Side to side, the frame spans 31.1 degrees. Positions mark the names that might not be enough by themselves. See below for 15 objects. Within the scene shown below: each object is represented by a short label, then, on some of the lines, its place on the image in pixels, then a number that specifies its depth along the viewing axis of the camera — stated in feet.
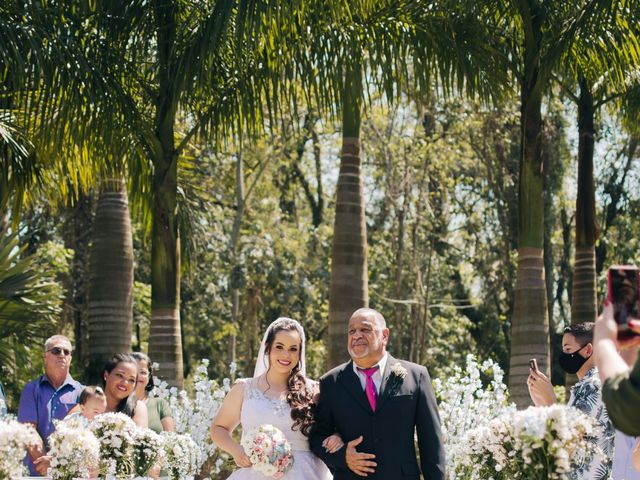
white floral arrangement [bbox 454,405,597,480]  18.51
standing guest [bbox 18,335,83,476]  30.27
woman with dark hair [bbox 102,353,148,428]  28.27
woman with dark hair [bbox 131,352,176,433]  30.07
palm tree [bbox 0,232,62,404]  50.26
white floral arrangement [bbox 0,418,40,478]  21.72
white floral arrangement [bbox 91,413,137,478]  24.49
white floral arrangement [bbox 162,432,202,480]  26.89
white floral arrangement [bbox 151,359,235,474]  40.81
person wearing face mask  23.43
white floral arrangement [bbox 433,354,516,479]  39.26
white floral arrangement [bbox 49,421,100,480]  23.68
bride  24.20
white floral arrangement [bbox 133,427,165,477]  24.98
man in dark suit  23.08
